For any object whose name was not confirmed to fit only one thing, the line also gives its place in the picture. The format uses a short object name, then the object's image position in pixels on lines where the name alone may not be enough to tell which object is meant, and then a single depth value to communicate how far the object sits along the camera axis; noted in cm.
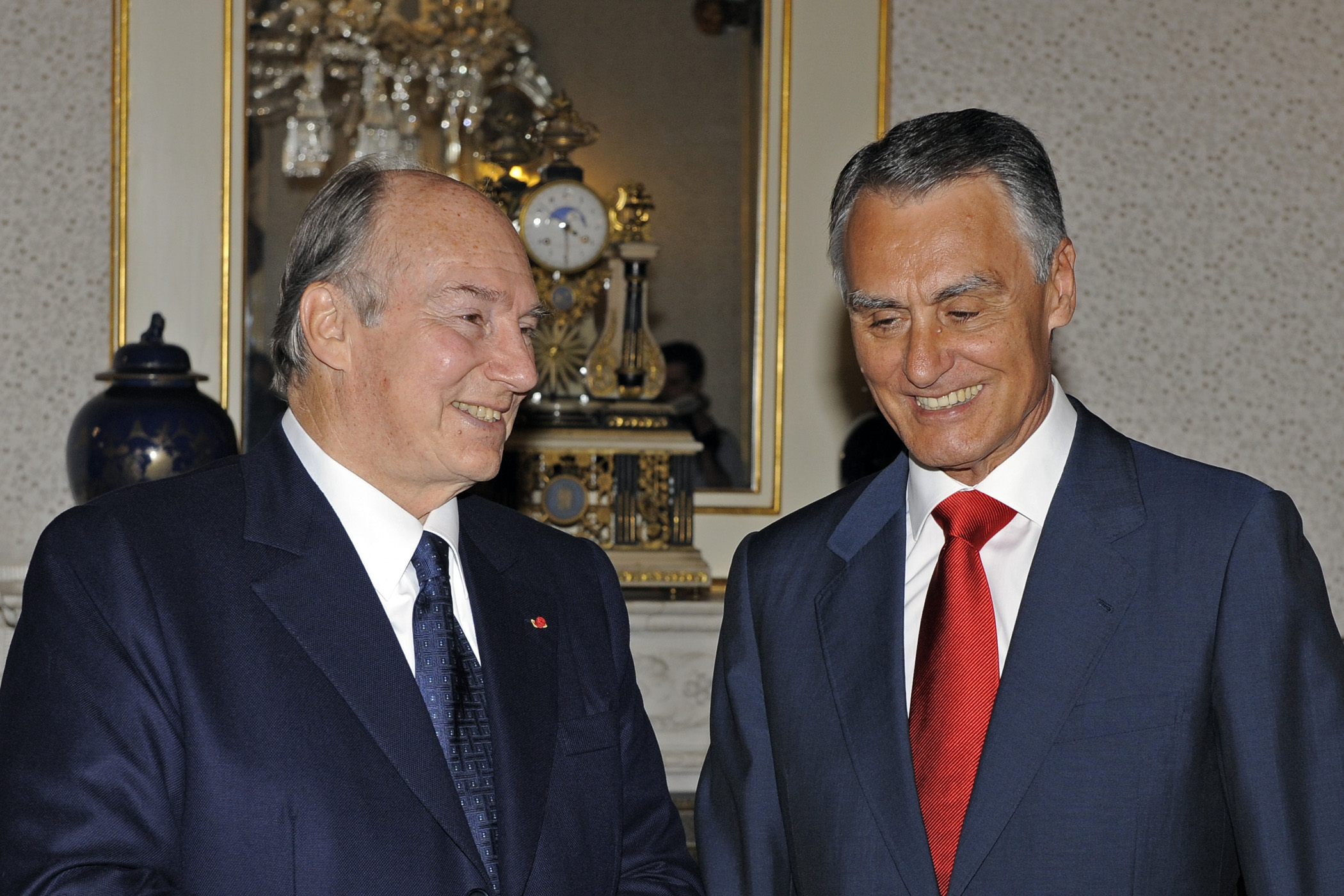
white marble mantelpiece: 349
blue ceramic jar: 326
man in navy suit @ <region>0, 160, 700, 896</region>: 140
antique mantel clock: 358
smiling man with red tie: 147
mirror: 391
